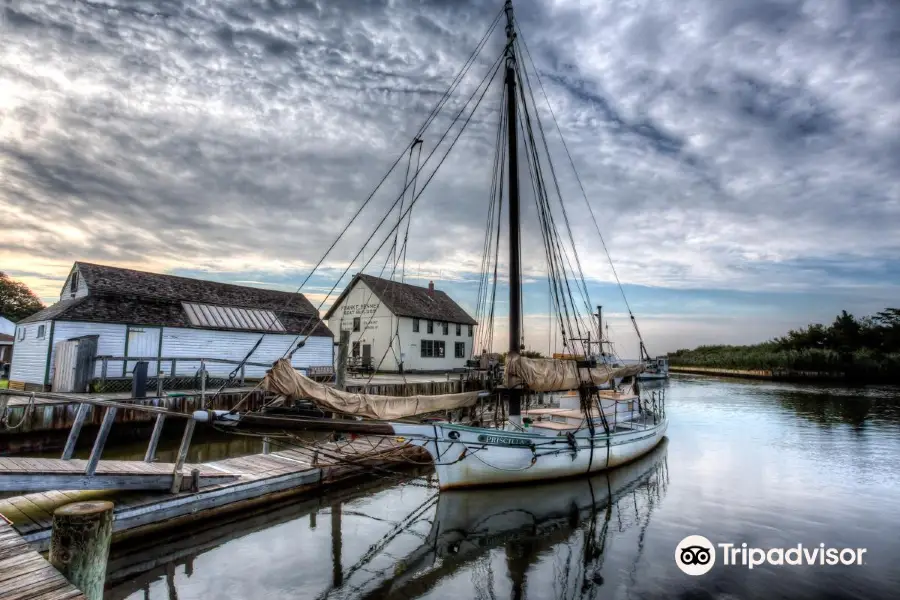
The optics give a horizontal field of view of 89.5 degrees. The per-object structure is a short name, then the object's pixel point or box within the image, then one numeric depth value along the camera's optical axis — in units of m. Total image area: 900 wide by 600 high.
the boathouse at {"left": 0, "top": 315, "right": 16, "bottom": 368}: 41.01
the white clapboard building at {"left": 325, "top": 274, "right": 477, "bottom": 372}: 38.94
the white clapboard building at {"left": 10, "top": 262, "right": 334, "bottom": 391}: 20.95
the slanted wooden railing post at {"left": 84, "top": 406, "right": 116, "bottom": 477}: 8.16
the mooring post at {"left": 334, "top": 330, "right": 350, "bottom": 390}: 20.77
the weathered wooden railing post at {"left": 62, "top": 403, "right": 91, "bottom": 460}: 8.56
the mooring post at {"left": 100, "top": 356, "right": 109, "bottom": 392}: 19.97
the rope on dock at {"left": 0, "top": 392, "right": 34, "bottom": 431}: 14.31
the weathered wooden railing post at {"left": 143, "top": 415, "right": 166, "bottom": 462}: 9.84
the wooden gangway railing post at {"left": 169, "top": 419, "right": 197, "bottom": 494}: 9.37
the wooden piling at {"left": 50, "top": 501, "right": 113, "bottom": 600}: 4.91
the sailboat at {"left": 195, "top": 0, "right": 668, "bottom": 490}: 9.62
